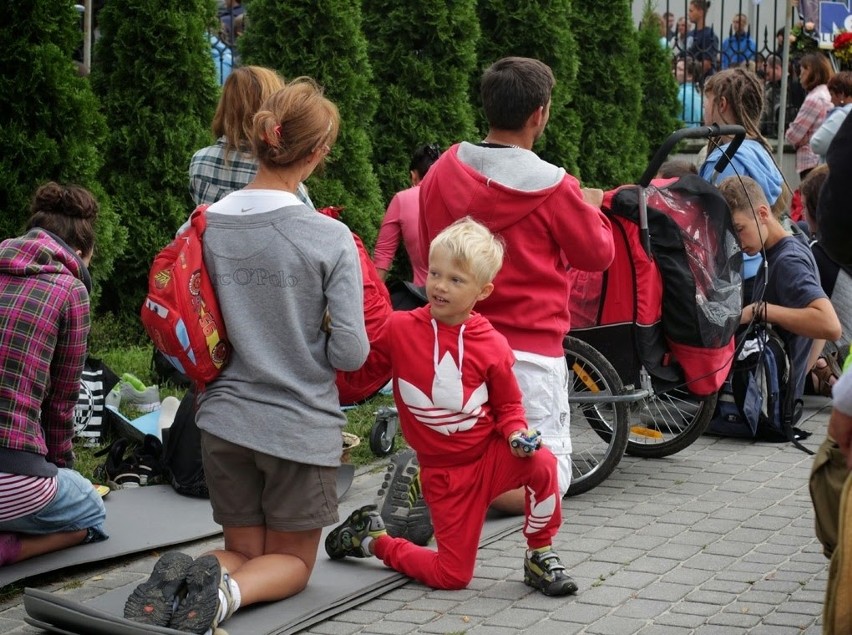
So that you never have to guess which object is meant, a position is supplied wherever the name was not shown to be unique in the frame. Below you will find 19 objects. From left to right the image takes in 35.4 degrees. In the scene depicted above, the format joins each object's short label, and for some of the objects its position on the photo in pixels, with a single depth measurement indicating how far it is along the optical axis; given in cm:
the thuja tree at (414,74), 1020
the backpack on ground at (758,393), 736
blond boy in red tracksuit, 470
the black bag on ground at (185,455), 602
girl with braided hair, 791
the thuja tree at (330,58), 917
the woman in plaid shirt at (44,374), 489
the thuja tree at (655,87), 1402
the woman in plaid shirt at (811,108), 1256
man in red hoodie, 528
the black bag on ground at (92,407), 664
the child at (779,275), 701
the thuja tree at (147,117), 885
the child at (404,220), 862
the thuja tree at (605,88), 1267
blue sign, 1402
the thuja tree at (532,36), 1147
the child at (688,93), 1530
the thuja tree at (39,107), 740
